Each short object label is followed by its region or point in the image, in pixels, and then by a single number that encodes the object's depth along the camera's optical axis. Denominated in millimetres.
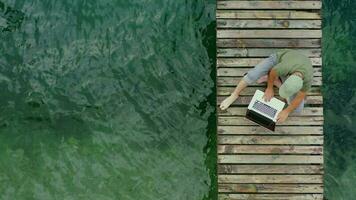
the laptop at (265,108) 7742
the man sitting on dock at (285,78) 6926
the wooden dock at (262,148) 8055
